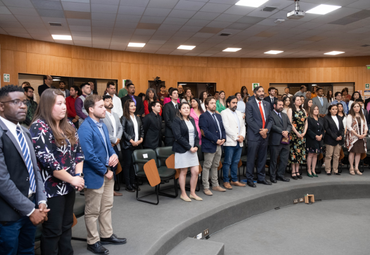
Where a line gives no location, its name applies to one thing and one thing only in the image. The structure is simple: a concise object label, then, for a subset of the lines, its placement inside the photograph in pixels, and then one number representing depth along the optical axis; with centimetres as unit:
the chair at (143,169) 412
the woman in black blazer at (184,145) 407
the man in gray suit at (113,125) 412
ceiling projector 532
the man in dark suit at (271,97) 605
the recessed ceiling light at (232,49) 1033
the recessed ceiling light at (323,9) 596
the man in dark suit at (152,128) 483
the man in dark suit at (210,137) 443
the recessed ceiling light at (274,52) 1074
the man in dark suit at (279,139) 522
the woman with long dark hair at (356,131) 595
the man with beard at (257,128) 497
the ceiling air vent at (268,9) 595
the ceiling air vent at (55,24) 688
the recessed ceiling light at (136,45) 942
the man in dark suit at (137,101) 587
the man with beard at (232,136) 471
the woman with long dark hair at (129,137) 450
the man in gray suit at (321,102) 859
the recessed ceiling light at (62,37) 817
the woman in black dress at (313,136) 565
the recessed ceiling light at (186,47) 980
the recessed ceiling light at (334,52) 1103
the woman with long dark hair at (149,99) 581
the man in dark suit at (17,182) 165
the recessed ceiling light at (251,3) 562
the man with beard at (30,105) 492
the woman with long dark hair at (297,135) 548
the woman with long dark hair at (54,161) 194
